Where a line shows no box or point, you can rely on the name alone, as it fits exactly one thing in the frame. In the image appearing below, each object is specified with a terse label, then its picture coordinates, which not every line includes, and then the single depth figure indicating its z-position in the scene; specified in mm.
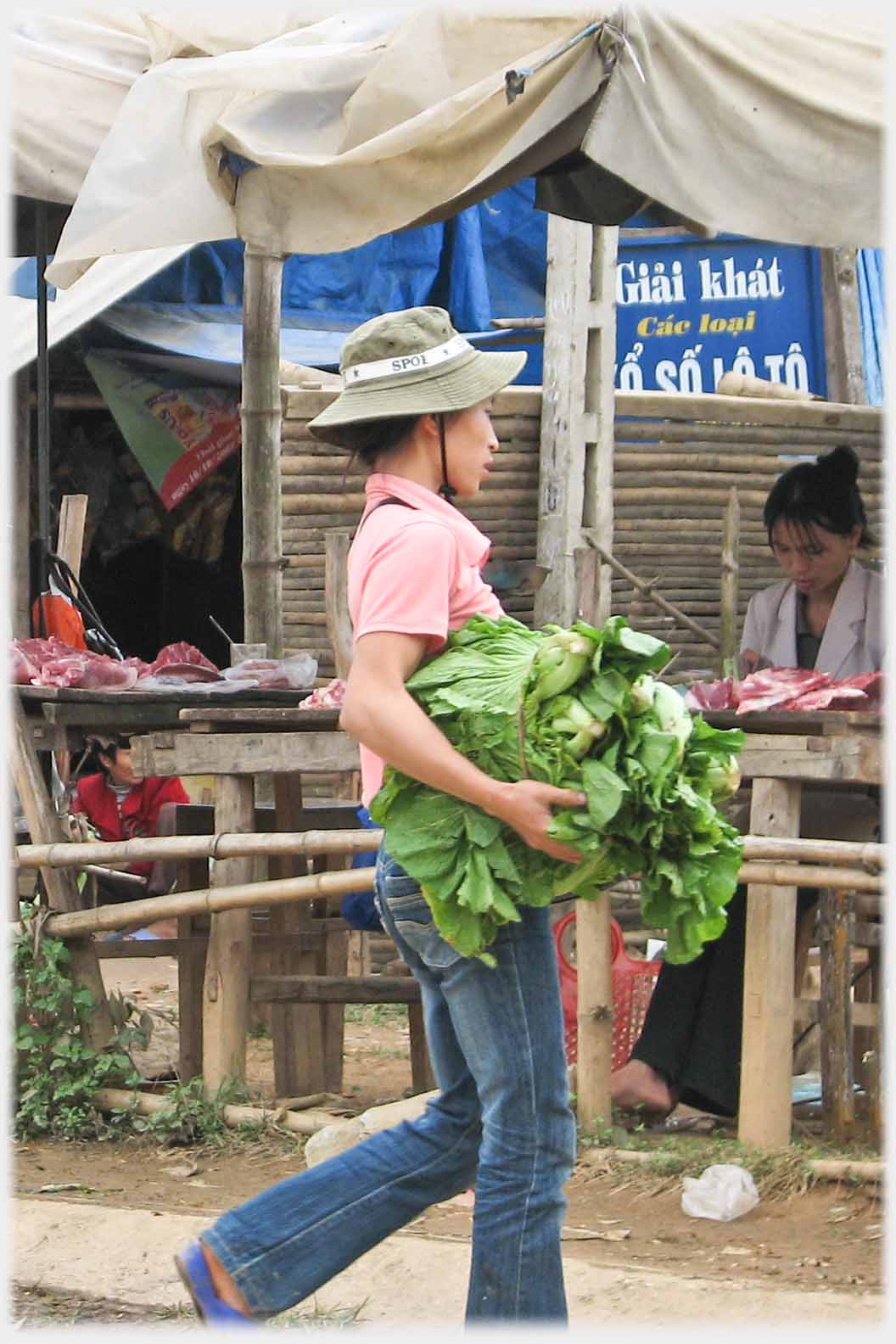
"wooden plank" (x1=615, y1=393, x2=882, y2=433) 17266
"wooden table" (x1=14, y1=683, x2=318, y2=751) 11508
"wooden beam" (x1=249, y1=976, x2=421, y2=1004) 11516
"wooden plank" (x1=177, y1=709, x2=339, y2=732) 11031
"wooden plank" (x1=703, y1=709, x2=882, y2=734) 9930
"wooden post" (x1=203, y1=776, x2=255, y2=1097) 11367
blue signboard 19484
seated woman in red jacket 15219
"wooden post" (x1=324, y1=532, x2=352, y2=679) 13531
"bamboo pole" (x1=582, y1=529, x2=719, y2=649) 16562
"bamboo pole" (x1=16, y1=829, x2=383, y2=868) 10641
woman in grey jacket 10766
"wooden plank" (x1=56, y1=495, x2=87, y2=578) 17266
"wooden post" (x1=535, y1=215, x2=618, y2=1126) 16359
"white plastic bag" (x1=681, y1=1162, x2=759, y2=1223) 9391
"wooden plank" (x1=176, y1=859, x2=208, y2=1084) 11914
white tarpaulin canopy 9328
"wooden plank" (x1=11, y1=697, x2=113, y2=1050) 11773
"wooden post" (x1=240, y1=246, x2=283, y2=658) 14305
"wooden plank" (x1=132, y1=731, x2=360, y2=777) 10883
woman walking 6137
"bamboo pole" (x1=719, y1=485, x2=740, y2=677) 16953
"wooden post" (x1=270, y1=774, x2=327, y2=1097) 12086
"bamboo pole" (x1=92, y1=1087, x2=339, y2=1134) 11133
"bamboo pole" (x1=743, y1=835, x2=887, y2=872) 9750
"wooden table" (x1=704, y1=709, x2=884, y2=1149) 10039
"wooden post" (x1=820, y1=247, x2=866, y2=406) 19031
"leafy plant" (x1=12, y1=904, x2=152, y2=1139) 11453
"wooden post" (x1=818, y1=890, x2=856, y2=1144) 10445
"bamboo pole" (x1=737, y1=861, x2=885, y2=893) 9789
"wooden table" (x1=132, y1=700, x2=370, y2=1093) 10906
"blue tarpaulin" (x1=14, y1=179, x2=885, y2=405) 19547
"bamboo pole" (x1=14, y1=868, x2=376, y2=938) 10680
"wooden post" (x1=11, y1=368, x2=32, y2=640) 19281
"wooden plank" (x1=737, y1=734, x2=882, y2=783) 9820
